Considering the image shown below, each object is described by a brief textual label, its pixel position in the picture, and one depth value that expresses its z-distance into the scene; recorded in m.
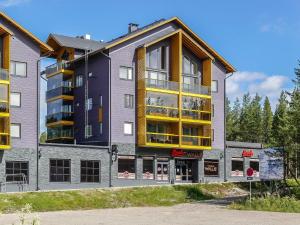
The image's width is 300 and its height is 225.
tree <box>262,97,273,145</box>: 100.46
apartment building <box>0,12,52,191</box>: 44.56
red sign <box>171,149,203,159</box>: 55.91
